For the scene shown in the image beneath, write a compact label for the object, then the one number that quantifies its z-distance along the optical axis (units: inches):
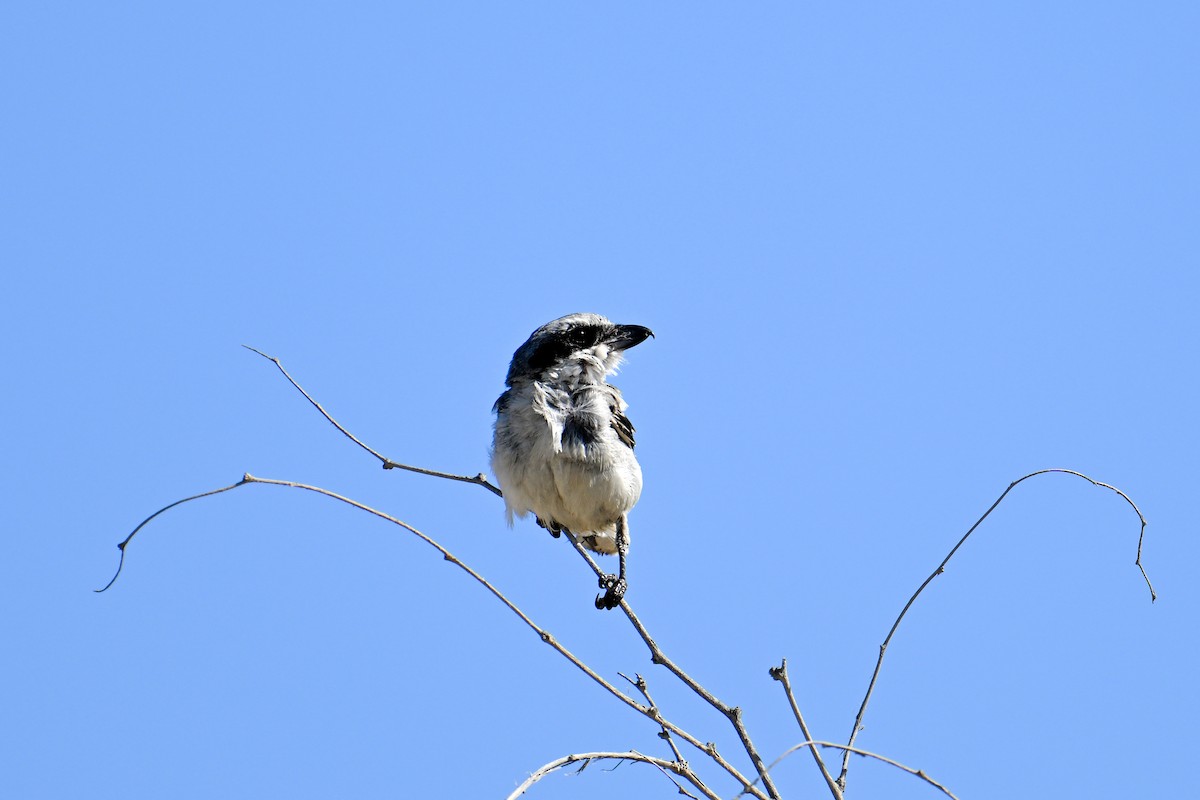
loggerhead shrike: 546.6
